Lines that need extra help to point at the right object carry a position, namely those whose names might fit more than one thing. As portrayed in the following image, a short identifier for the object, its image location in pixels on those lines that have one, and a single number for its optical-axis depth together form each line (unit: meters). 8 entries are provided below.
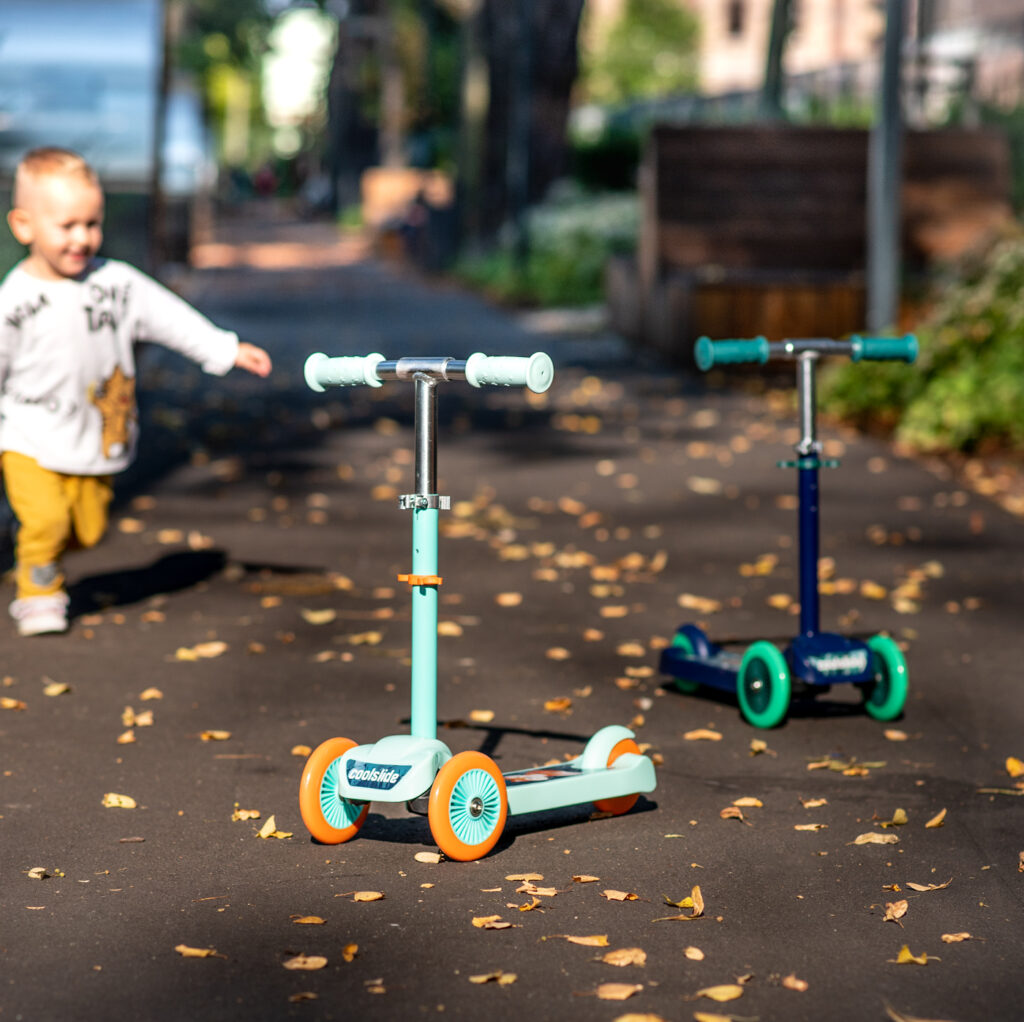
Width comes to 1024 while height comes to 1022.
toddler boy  5.97
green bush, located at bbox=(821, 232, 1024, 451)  10.98
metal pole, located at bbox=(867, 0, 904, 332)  13.51
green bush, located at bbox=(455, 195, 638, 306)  24.25
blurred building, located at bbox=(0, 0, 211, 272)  19.98
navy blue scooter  5.40
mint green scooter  4.12
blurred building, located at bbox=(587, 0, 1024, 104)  48.91
